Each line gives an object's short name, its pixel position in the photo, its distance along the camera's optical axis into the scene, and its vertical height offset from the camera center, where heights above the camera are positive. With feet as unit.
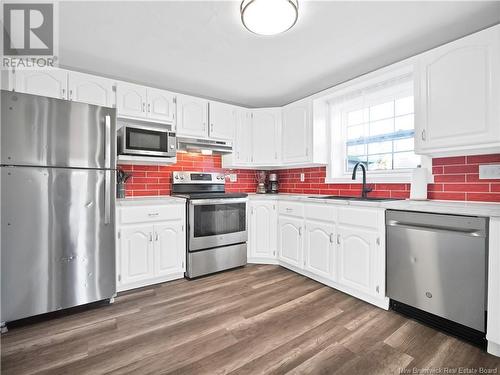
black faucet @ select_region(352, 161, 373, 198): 8.61 -0.11
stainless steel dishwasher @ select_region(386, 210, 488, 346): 5.24 -2.01
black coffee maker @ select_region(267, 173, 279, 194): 12.61 +0.04
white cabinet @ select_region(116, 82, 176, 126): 8.60 +3.01
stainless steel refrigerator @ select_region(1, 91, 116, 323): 5.90 -0.52
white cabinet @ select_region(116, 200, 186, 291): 7.91 -2.01
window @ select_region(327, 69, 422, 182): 8.26 +2.18
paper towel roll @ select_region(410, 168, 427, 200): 7.23 +0.05
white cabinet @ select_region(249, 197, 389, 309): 7.04 -1.98
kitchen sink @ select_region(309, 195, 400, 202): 8.19 -0.47
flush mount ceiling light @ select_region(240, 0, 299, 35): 4.95 +3.56
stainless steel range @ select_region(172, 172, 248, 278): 9.09 -1.60
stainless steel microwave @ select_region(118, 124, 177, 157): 8.44 +1.58
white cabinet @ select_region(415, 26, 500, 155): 5.57 +2.22
